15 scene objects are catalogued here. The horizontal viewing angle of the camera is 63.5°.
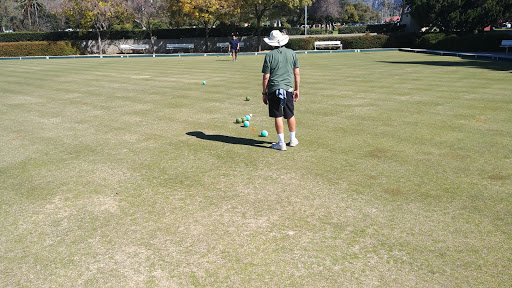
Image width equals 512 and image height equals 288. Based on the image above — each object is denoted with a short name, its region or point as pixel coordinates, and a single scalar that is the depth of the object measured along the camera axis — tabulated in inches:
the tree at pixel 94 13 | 1717.5
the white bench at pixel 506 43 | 1085.9
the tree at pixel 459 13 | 1422.2
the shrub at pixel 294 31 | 2160.8
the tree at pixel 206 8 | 1667.1
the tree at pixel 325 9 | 3193.9
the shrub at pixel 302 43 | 1685.5
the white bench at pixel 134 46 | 1866.4
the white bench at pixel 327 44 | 1635.8
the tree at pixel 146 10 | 1867.6
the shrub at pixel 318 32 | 2374.1
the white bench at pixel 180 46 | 1872.5
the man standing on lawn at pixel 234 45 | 1139.3
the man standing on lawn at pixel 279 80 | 272.5
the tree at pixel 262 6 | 1706.4
